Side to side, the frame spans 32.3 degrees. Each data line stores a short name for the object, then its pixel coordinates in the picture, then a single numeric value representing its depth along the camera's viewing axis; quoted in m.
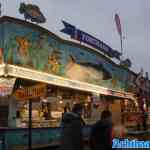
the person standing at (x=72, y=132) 5.73
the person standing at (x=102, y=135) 5.42
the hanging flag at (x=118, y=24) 17.19
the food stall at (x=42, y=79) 9.29
